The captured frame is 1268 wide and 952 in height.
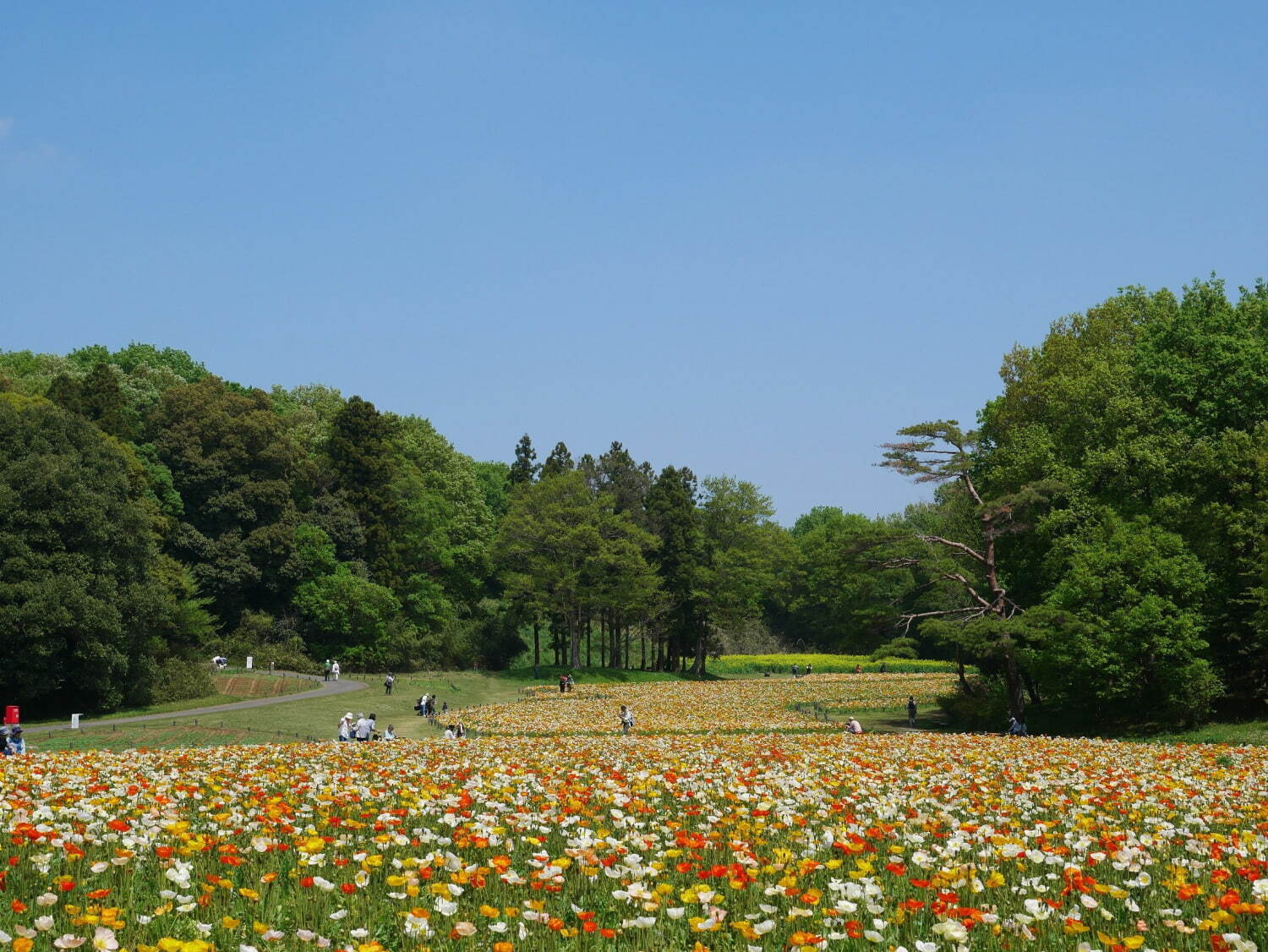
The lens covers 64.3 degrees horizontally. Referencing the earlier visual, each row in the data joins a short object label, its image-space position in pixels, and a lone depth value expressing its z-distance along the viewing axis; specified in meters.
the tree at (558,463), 99.50
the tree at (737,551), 85.31
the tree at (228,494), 67.38
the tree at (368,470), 76.88
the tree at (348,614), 69.19
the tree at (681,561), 84.06
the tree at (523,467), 111.06
